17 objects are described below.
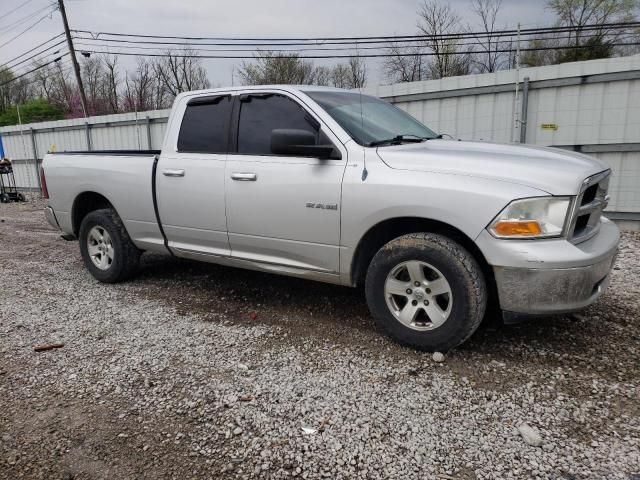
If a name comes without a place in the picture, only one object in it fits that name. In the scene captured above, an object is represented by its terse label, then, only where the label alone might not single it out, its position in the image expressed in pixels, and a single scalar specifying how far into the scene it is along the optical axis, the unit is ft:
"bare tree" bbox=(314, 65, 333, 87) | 101.69
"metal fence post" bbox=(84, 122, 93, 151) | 53.11
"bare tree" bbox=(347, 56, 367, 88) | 96.89
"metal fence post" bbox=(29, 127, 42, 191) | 59.67
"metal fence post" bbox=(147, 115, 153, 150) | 46.00
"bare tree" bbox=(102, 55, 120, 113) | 146.00
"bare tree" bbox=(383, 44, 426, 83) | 91.09
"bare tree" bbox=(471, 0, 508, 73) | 72.95
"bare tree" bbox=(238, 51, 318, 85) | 93.84
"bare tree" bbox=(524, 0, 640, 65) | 72.28
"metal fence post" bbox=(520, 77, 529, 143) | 26.76
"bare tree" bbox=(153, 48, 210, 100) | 132.46
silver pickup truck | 9.80
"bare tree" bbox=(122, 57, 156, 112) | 133.80
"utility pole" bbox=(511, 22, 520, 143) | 26.99
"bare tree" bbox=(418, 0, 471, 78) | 84.42
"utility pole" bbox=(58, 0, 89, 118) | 86.58
